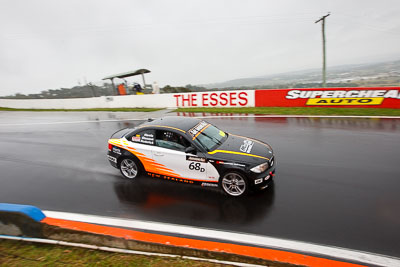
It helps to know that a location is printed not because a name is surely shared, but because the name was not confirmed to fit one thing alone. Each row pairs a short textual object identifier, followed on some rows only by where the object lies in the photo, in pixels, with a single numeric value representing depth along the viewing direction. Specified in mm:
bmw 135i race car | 4828
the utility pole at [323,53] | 19312
